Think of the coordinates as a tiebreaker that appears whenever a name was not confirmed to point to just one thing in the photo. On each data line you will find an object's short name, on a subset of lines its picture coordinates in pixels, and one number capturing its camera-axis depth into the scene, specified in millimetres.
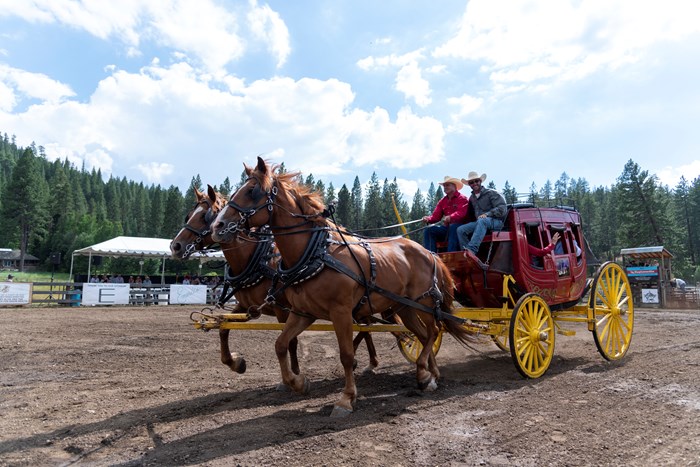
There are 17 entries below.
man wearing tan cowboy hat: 7707
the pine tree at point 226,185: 90644
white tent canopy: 26109
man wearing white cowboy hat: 7020
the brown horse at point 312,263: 5195
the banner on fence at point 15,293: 19906
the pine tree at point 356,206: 76625
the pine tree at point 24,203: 62219
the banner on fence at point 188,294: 24047
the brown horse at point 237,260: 6324
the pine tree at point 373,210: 69812
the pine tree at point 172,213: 72438
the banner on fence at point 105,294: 21703
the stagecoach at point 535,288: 6805
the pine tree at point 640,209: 45594
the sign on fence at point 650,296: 24859
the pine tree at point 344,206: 68744
